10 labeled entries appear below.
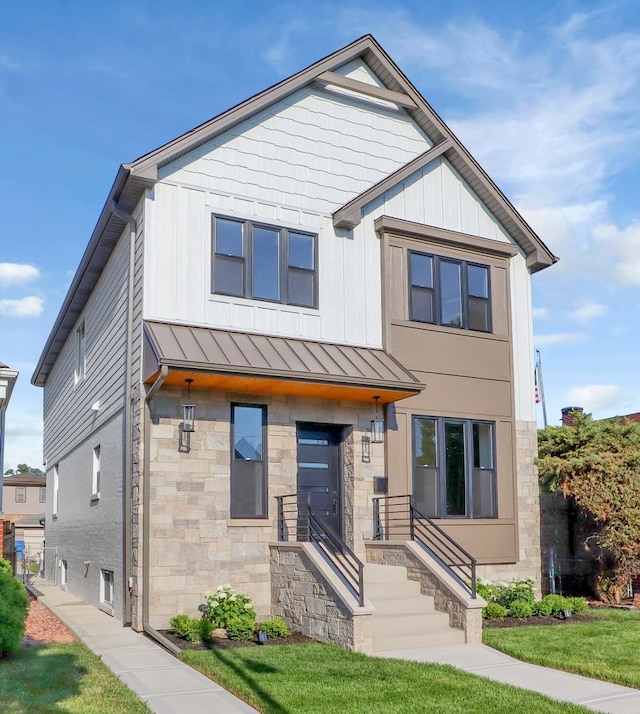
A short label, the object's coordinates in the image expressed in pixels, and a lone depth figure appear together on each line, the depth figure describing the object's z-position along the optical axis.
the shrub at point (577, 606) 14.28
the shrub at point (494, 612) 13.68
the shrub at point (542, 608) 14.07
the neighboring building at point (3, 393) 12.19
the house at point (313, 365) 12.82
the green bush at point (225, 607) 12.20
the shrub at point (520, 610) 13.88
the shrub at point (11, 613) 10.02
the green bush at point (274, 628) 11.90
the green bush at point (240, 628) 11.89
